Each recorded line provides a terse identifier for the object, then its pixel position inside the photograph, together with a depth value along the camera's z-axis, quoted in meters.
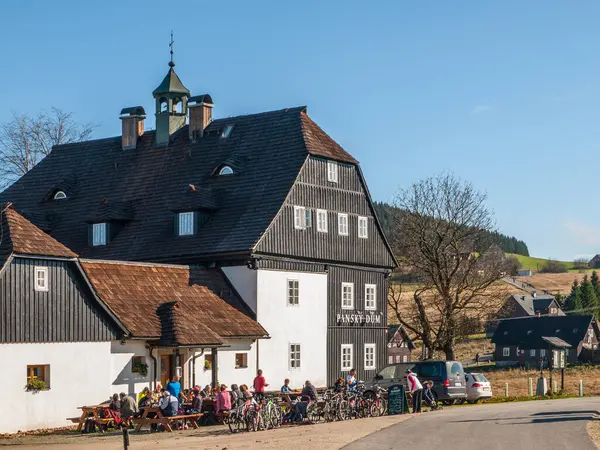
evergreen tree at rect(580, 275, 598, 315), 149.57
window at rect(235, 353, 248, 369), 43.69
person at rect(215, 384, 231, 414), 33.69
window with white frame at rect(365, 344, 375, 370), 51.41
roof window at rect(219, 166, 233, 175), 49.75
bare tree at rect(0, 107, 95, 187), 68.50
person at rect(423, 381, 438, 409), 38.19
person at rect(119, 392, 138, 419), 32.75
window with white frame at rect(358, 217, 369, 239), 51.78
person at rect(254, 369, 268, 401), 37.59
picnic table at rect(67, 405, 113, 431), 32.88
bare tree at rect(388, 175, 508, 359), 66.44
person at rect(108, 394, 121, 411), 33.56
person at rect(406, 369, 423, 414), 37.16
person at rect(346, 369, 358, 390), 39.84
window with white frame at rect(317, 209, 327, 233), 48.88
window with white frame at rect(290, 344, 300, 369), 46.72
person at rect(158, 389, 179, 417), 32.16
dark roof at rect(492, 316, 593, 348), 121.75
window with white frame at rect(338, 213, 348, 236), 50.28
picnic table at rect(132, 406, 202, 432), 31.91
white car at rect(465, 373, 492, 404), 45.75
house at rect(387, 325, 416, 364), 112.19
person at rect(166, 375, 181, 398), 33.06
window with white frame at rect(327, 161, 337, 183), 49.56
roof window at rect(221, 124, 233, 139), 52.42
